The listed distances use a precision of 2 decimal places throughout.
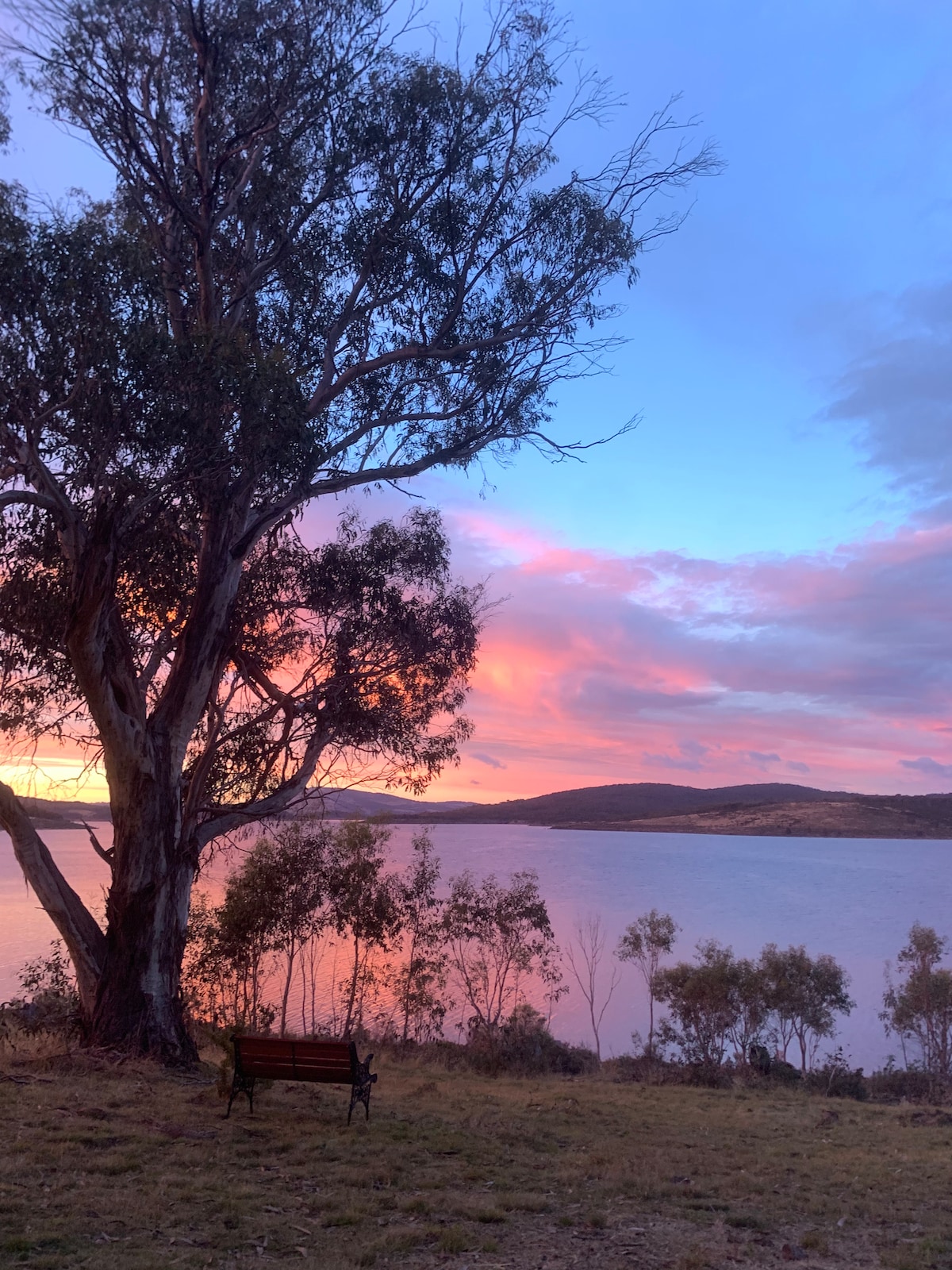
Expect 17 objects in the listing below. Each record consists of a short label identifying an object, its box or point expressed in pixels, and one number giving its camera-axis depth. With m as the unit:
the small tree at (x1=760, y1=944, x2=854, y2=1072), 24.38
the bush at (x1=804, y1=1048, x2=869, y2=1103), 17.55
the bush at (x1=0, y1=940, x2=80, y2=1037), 8.80
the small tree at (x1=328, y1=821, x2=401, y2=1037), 19.62
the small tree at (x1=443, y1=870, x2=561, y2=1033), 23.56
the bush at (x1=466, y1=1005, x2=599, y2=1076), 17.05
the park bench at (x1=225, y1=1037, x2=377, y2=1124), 5.88
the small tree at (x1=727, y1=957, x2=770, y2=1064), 24.22
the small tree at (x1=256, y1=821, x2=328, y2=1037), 17.94
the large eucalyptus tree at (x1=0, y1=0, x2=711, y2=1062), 6.60
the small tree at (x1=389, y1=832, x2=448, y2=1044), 21.88
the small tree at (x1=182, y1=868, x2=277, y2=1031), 16.88
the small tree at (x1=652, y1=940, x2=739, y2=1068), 24.03
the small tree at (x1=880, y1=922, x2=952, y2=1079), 25.38
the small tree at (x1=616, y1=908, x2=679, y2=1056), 26.95
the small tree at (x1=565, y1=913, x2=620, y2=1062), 29.41
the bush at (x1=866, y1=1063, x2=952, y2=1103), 18.41
